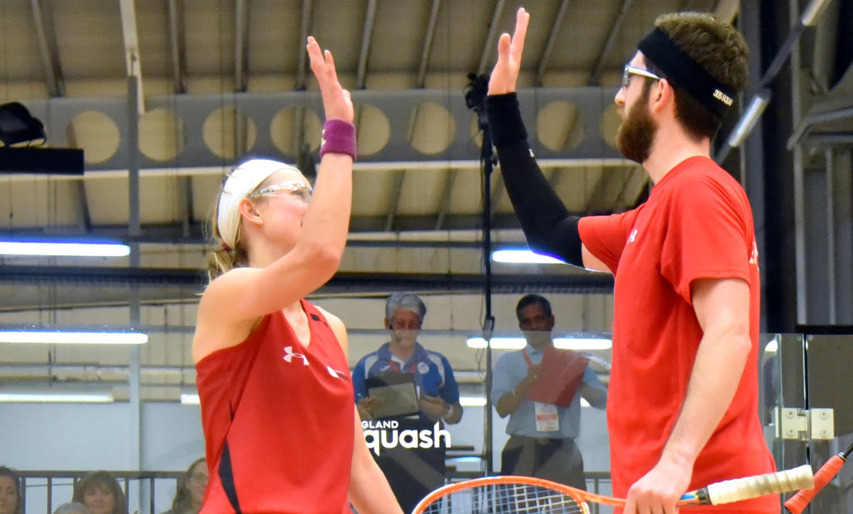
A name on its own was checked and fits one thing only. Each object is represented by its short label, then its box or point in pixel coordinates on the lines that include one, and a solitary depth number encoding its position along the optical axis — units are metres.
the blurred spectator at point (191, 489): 10.44
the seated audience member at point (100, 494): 10.47
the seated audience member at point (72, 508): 10.37
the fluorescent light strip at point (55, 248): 27.17
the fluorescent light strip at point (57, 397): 10.24
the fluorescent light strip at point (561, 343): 10.61
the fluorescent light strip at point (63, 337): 10.60
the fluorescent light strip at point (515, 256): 29.75
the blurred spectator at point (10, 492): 10.30
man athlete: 4.29
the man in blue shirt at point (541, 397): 10.55
